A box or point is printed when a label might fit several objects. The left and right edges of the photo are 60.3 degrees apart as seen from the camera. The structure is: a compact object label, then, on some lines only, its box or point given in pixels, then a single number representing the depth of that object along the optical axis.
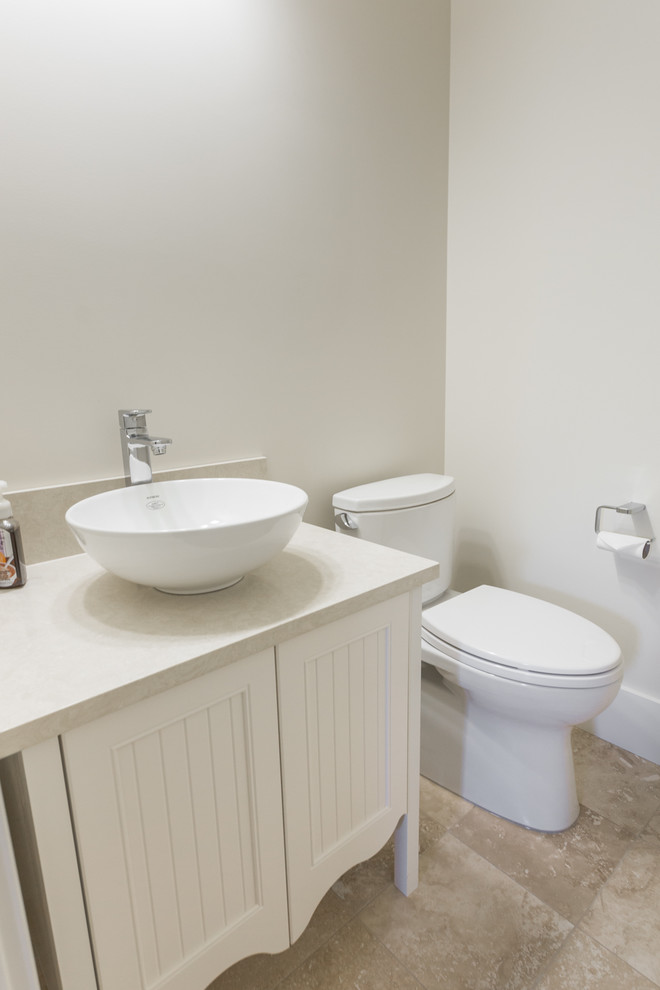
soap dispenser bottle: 0.97
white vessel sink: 0.80
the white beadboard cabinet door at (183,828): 0.74
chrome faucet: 1.16
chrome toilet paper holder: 1.57
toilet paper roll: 1.53
